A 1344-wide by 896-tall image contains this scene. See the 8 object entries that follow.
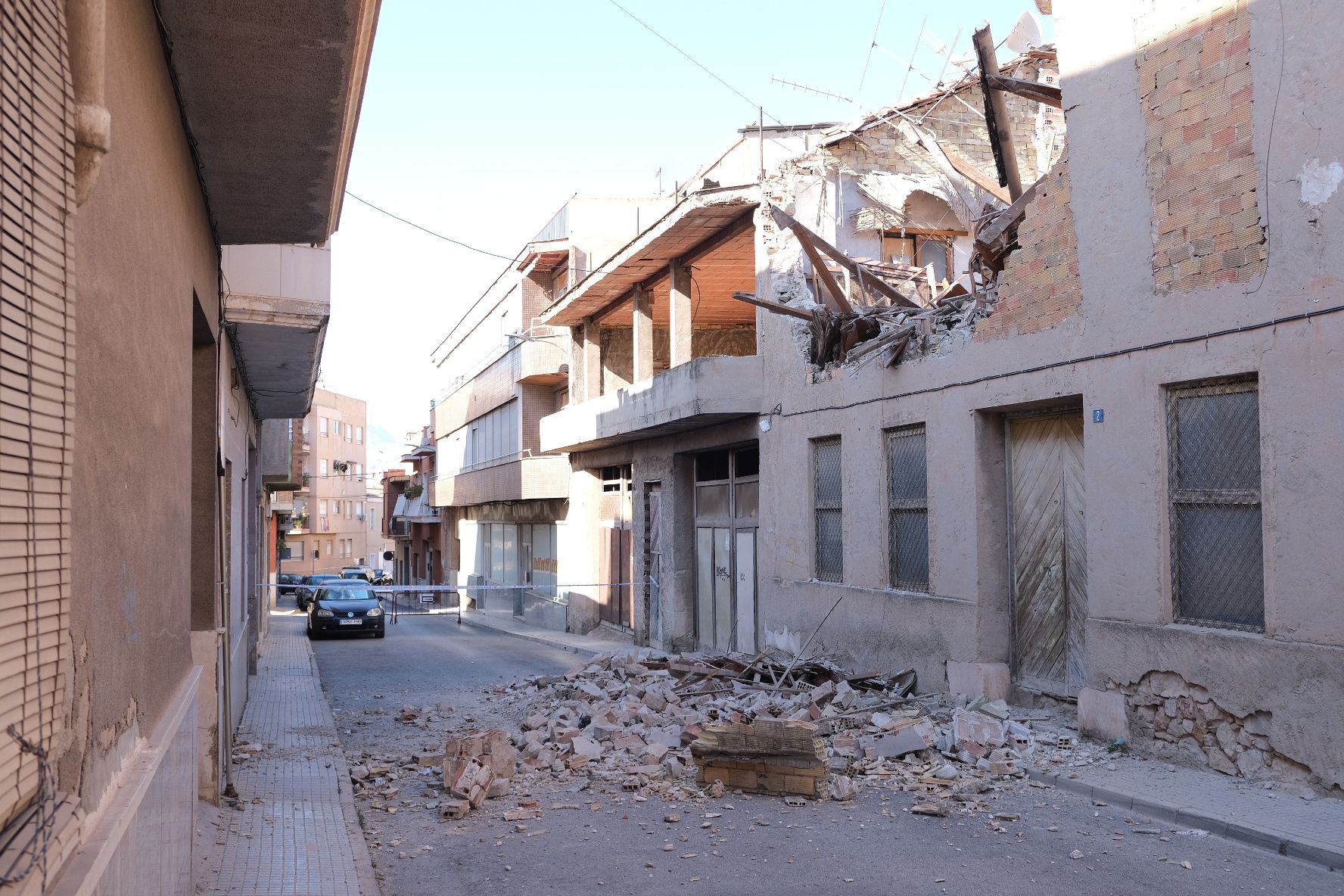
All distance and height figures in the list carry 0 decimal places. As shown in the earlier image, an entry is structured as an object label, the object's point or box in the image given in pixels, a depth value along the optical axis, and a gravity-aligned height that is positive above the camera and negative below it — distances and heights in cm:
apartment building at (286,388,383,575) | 7575 +108
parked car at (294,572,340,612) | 4343 -294
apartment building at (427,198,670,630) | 3134 +307
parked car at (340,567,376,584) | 4684 -255
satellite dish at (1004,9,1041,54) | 1555 +627
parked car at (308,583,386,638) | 2758 -245
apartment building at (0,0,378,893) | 284 +50
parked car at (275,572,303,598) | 5234 -316
